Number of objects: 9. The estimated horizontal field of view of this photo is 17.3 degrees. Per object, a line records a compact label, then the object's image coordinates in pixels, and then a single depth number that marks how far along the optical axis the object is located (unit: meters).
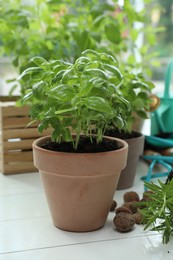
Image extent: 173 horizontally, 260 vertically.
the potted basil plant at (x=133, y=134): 0.92
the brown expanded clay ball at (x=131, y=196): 0.87
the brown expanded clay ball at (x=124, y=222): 0.78
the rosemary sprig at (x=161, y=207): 0.73
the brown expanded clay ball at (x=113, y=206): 0.85
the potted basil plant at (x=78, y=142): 0.72
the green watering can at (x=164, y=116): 1.11
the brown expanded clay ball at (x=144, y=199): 0.83
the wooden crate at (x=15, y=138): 1.00
